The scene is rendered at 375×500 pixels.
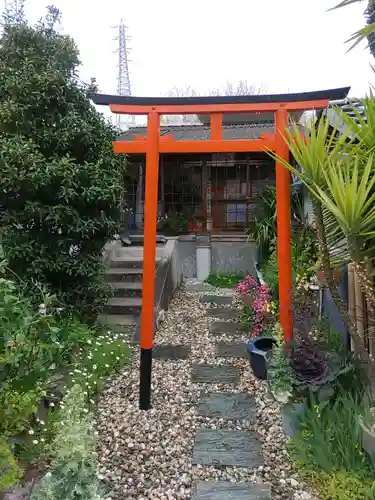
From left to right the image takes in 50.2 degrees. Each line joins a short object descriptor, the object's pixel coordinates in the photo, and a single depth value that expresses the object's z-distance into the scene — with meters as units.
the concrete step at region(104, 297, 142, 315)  5.55
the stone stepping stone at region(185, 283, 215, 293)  7.79
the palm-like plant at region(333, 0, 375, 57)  1.86
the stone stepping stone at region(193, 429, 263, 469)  2.70
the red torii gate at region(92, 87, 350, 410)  3.33
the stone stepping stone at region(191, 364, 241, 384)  4.00
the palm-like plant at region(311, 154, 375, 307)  1.89
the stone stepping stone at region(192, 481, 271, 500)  2.35
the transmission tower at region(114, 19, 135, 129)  21.97
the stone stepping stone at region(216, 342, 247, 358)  4.63
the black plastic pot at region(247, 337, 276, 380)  3.81
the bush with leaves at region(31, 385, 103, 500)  1.66
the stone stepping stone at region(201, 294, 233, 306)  6.83
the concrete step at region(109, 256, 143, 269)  6.63
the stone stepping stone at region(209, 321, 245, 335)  5.39
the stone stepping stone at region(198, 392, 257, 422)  3.31
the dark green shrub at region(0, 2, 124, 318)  4.10
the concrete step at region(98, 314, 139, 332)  5.18
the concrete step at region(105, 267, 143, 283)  6.27
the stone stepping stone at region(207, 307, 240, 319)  6.07
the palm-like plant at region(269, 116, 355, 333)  2.20
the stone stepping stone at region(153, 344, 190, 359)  4.66
